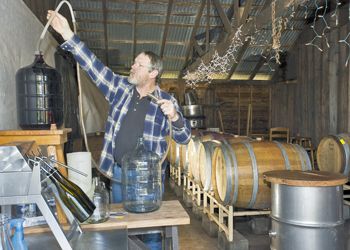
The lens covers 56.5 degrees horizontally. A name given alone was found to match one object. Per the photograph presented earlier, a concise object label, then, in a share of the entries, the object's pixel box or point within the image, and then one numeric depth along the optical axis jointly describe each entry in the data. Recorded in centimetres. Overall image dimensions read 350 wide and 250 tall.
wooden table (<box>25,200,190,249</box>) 142
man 194
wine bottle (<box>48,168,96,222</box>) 116
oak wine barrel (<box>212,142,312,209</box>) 320
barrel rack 334
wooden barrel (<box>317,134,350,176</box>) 449
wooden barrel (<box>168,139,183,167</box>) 603
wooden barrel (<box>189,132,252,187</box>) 413
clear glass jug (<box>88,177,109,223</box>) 146
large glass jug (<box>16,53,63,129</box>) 168
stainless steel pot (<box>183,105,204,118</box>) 827
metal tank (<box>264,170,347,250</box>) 234
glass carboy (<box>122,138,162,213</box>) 173
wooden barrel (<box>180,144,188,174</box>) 551
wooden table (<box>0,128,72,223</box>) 150
